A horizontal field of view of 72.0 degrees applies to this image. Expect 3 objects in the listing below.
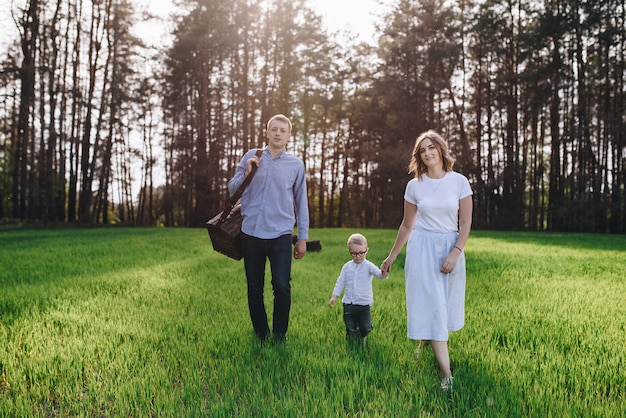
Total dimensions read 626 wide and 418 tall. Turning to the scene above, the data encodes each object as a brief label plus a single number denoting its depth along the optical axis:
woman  3.40
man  4.36
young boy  4.35
